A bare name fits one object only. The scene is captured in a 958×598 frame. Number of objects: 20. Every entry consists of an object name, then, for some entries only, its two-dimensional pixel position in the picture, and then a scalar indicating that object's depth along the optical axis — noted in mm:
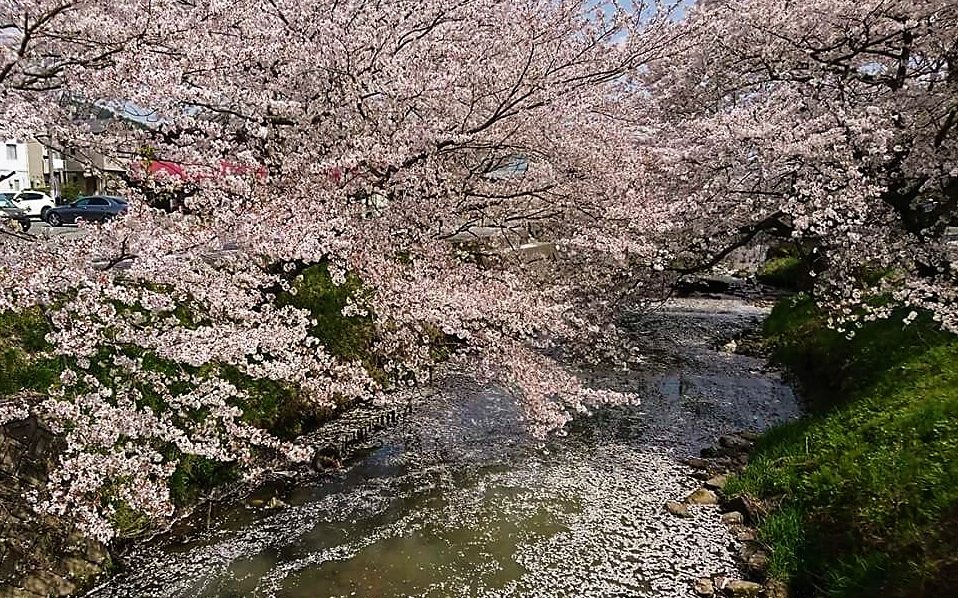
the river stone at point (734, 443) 10000
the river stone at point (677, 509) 8086
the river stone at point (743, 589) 6488
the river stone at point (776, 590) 6396
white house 41756
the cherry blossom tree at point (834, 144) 8758
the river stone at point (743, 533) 7543
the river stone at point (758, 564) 6815
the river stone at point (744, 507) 7793
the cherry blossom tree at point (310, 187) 5555
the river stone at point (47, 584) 6043
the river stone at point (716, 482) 8758
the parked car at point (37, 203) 27547
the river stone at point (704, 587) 6551
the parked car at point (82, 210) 26203
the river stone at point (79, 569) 6410
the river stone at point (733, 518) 7875
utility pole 39309
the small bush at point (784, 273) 23191
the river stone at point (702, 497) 8391
